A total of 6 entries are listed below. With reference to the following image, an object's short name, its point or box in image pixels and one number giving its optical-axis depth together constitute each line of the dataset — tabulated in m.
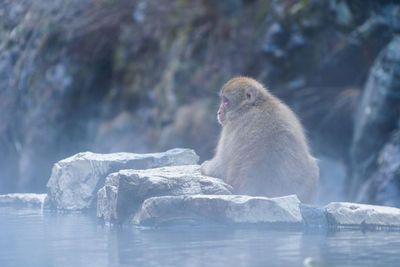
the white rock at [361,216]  8.09
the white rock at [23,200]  12.13
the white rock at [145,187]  8.76
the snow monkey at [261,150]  8.91
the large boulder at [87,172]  10.82
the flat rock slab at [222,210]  7.93
